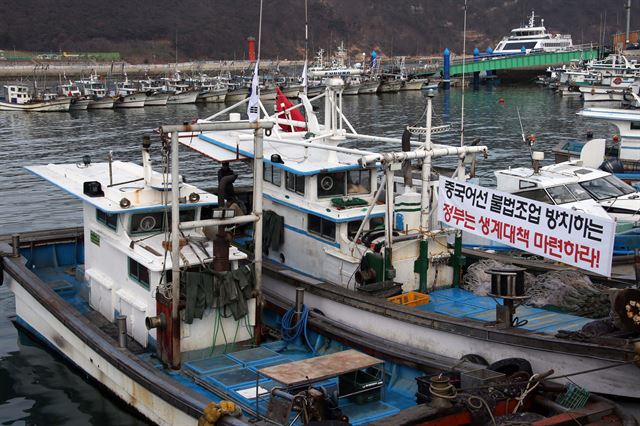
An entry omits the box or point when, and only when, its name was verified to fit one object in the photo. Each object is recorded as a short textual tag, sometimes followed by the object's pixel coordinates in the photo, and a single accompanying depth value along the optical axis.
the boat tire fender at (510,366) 12.61
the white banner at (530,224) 12.40
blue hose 15.05
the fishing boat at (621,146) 30.53
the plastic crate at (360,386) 12.92
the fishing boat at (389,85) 91.25
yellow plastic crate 15.47
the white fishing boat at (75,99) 74.56
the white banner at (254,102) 18.33
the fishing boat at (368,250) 13.32
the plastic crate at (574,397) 11.70
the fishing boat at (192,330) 12.59
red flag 21.55
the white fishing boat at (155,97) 79.29
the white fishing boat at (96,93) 75.69
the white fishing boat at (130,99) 77.00
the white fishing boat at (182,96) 81.88
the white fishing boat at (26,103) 72.38
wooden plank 12.16
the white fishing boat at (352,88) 88.75
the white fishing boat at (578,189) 22.73
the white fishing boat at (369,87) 89.81
